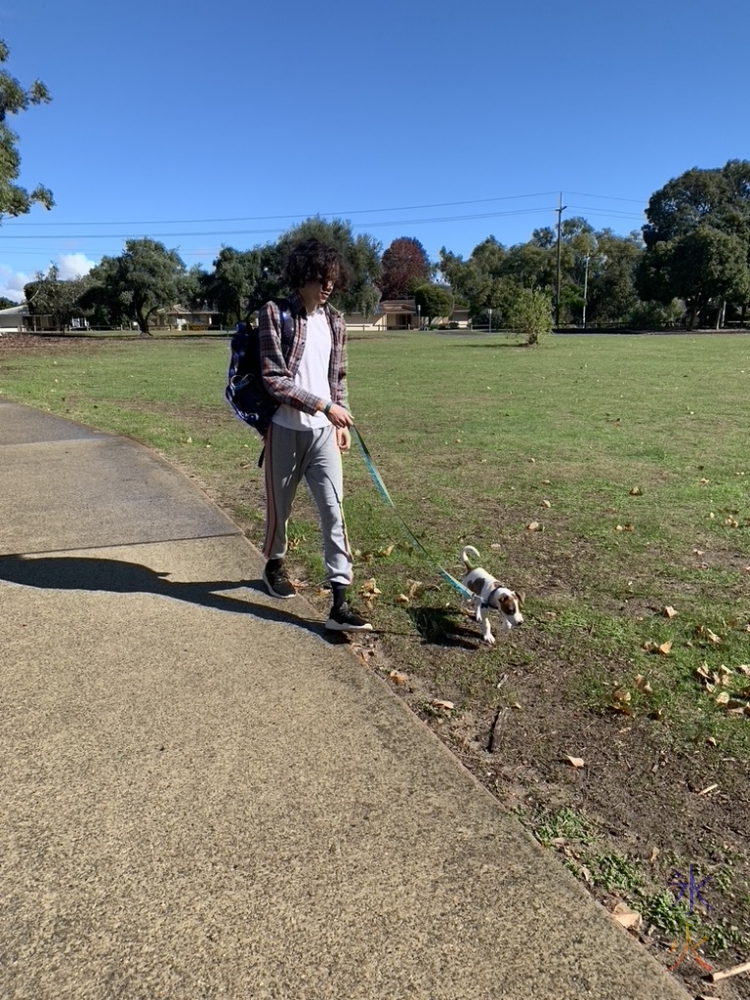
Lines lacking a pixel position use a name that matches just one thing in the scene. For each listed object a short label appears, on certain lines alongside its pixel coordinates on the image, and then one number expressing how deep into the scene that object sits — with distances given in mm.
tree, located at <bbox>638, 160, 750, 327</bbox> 59156
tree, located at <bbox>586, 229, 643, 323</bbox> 80438
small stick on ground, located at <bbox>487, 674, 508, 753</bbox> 2954
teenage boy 3688
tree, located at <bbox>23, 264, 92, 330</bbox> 86250
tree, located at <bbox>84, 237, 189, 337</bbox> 58906
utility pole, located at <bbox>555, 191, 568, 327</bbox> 72588
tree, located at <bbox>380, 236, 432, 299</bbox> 116312
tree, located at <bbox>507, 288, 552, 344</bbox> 36062
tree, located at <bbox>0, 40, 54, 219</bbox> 24812
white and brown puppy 3662
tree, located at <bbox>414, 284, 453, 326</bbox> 88688
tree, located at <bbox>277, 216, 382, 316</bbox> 49094
